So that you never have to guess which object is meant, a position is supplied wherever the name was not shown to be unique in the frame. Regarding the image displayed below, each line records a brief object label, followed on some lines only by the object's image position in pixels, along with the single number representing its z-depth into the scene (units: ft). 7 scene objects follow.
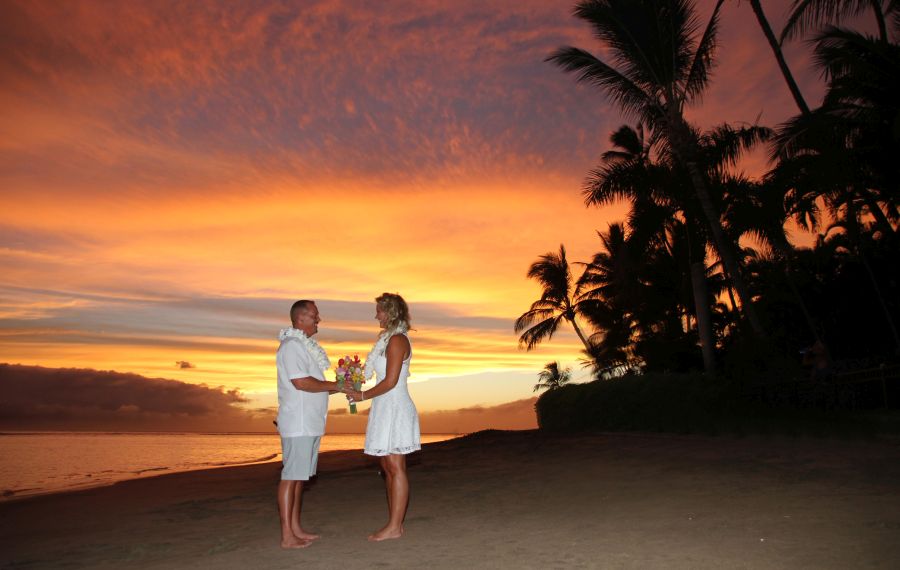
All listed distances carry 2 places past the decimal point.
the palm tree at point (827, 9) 55.88
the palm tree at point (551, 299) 134.82
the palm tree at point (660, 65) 65.92
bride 18.47
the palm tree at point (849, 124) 54.75
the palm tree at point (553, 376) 133.69
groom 18.13
